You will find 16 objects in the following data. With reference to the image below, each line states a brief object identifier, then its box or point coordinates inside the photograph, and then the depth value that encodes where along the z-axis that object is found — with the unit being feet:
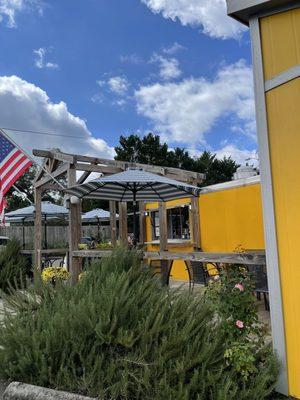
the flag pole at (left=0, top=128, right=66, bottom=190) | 27.07
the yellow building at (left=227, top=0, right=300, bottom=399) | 9.75
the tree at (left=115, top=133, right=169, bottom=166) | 101.81
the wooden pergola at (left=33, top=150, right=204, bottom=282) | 24.06
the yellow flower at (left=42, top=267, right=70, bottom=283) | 22.22
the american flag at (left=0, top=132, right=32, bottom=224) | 26.86
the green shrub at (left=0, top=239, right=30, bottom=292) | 27.21
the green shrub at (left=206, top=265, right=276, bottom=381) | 9.46
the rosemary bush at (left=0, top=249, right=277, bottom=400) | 8.73
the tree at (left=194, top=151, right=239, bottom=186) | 106.42
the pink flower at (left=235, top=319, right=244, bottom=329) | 9.88
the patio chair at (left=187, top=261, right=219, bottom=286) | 20.97
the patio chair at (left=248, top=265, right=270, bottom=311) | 17.00
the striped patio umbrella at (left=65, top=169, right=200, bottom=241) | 20.03
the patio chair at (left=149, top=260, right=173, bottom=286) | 18.94
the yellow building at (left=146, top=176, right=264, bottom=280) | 27.22
